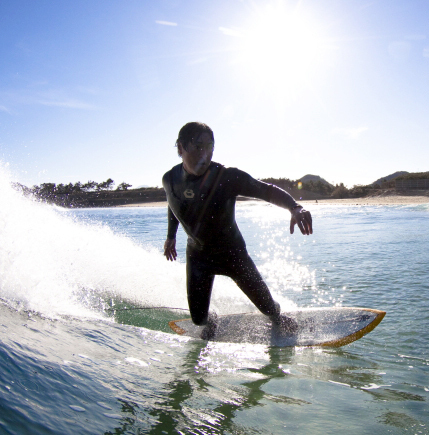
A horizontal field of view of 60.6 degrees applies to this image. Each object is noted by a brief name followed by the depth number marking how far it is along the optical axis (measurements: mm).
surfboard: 3801
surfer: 3043
